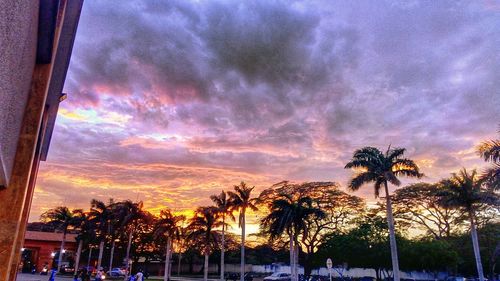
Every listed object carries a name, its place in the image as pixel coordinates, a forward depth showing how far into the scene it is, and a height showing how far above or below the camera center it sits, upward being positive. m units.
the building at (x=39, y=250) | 60.44 +0.15
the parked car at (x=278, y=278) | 48.80 -2.98
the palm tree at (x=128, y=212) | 51.29 +5.40
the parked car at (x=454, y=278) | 51.30 -2.82
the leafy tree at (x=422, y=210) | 54.62 +6.78
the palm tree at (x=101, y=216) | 53.88 +5.05
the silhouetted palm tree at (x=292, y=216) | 34.91 +3.59
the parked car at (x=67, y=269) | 62.47 -3.05
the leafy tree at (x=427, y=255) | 46.38 +0.28
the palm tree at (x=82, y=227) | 56.08 +3.60
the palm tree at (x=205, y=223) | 47.34 +3.77
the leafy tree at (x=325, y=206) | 51.44 +6.93
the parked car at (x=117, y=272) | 59.75 -3.20
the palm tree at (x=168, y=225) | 46.41 +3.39
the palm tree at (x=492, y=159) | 19.72 +5.17
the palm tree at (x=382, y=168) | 31.81 +7.43
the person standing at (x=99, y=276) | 35.78 -2.28
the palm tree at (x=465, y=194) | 30.57 +5.17
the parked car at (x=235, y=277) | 47.45 -2.94
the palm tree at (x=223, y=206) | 47.59 +5.95
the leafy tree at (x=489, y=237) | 51.97 +2.94
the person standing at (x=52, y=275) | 29.85 -1.89
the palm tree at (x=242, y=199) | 47.03 +6.77
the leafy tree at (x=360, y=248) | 47.44 +1.00
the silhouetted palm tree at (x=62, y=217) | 59.97 +5.41
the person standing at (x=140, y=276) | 25.79 -1.59
